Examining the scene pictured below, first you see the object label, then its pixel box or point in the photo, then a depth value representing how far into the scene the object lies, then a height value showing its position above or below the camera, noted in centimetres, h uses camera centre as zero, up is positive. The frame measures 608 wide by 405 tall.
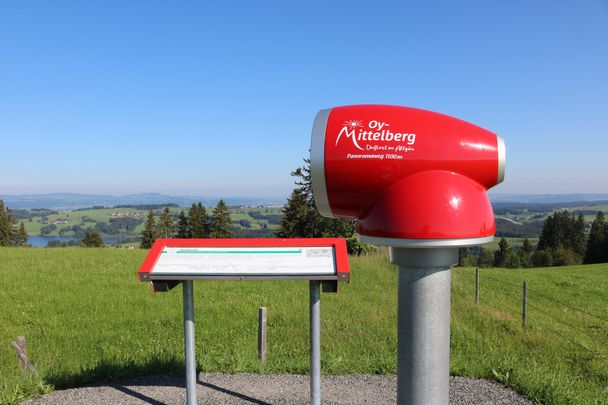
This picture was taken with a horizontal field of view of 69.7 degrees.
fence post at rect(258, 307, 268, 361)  572 -190
